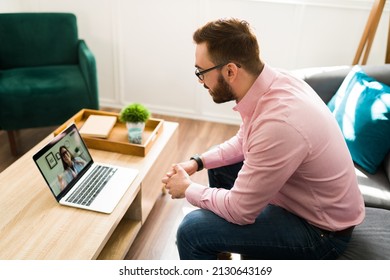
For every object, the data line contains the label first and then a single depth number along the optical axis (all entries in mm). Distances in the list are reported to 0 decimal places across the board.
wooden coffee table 1229
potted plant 1787
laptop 1413
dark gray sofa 1278
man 1143
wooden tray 1755
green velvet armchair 2336
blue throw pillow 1682
